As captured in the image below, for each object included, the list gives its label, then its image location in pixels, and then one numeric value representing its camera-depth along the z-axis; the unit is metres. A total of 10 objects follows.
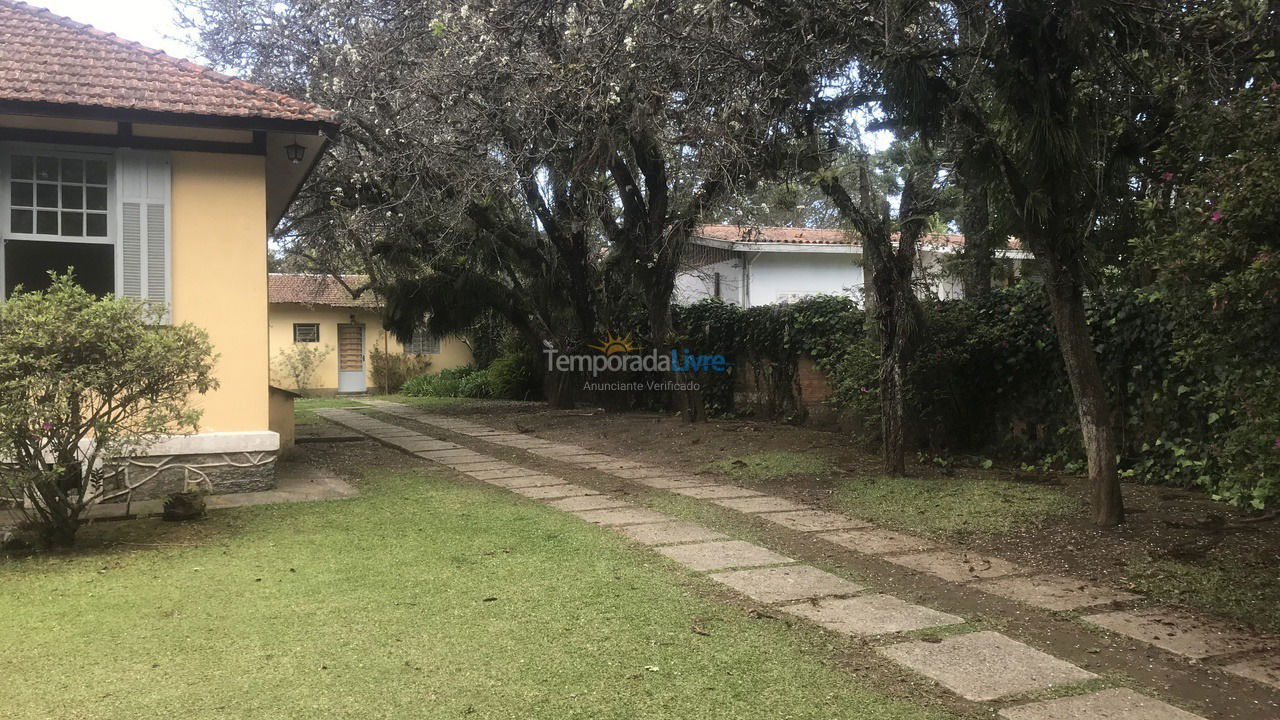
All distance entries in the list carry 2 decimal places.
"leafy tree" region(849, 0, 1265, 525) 5.62
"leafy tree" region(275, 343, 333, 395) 24.08
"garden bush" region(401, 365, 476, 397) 22.25
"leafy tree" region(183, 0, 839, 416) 8.16
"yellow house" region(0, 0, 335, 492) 7.24
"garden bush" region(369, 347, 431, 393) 25.00
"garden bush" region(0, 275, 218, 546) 5.20
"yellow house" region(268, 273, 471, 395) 24.23
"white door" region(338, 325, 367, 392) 25.06
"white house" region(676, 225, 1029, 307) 19.78
